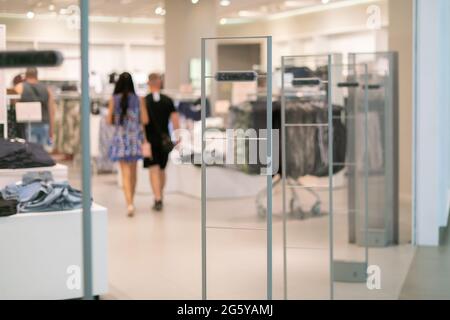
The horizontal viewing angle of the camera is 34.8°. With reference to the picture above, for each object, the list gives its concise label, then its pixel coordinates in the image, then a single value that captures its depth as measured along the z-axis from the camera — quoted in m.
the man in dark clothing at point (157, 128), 8.52
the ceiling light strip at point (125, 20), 16.96
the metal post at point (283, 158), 4.27
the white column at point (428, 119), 6.52
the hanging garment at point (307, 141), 7.52
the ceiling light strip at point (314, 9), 13.89
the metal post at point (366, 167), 5.58
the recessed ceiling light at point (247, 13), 13.15
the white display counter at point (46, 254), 4.34
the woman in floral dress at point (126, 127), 7.91
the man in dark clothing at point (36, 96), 5.44
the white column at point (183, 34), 9.04
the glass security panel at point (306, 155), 7.08
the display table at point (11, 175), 4.94
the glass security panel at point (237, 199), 3.79
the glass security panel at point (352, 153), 6.24
